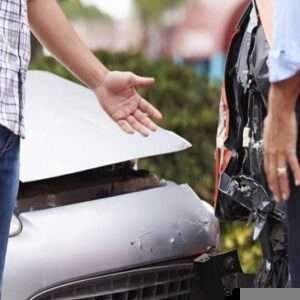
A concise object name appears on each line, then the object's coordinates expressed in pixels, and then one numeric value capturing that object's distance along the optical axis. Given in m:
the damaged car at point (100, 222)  4.11
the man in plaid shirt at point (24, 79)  3.30
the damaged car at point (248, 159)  3.99
